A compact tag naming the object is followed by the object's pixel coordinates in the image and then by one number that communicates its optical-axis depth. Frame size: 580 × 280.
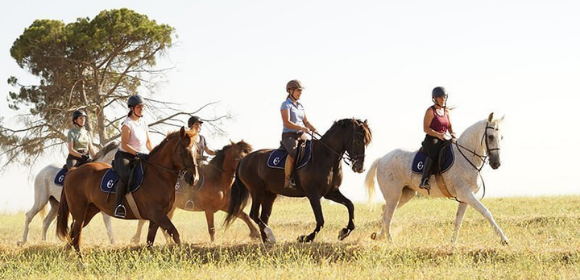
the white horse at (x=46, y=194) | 16.66
